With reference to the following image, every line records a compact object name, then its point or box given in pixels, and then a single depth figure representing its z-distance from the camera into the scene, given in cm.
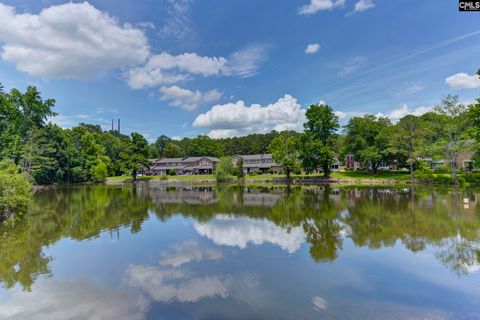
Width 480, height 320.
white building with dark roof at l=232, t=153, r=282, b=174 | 6767
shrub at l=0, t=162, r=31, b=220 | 1360
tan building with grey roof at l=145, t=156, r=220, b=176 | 7075
